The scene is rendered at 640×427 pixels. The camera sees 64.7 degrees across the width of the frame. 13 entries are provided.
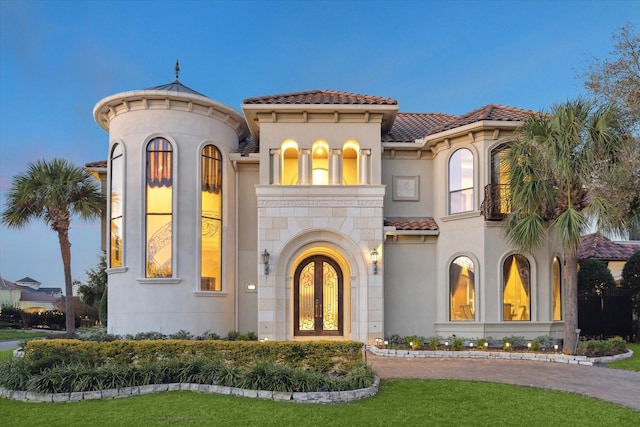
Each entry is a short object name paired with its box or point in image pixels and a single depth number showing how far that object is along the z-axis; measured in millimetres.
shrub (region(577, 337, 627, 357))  13438
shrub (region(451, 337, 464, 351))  14289
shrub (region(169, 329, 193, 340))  14790
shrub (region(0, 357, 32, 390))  9297
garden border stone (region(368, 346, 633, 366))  13148
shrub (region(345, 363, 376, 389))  9047
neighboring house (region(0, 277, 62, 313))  57719
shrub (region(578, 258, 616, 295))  18688
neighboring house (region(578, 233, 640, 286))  20938
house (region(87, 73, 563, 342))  15461
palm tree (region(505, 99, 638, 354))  12969
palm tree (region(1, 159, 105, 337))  16438
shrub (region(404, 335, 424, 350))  14296
